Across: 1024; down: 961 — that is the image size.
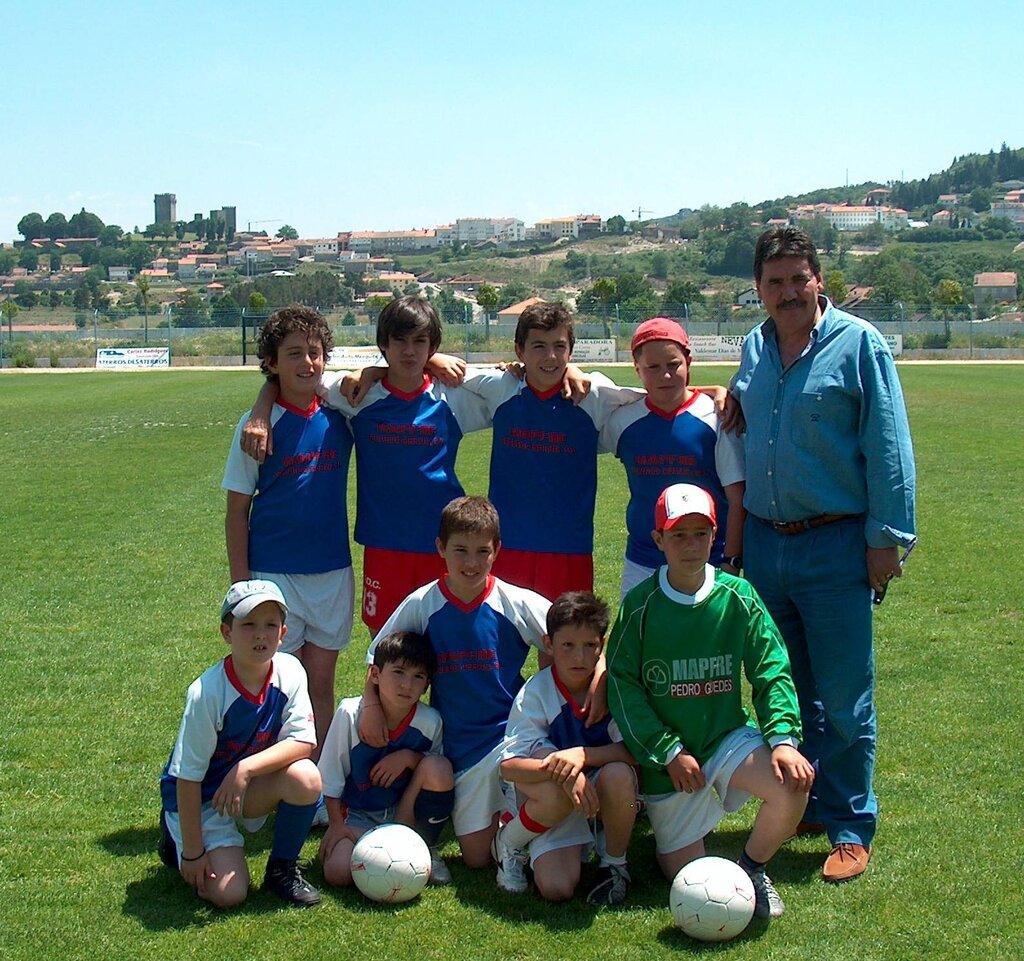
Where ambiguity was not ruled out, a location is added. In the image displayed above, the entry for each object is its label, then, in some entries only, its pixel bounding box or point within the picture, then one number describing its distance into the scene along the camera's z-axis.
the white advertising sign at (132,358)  47.50
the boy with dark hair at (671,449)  4.80
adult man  4.24
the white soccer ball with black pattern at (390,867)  4.04
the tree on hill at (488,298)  80.75
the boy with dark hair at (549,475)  5.11
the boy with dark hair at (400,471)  5.12
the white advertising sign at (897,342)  47.16
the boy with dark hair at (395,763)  4.41
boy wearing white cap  4.07
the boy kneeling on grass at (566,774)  4.09
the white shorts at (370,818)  4.51
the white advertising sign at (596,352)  46.69
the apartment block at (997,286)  104.56
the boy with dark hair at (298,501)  4.89
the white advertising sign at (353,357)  41.28
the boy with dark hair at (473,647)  4.46
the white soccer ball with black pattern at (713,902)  3.74
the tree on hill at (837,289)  70.62
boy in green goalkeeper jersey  4.10
